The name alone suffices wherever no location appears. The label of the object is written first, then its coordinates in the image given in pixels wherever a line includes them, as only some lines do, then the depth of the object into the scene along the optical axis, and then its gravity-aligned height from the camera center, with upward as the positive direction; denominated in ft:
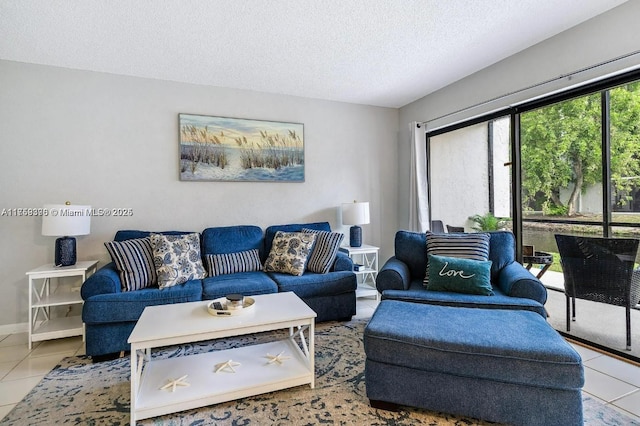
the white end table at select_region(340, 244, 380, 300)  12.29 -2.20
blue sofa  7.74 -2.04
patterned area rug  5.57 -3.53
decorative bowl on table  6.47 -1.94
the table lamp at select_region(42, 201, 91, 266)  8.79 -0.26
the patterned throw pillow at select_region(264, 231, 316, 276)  10.35 -1.30
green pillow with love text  7.98 -1.63
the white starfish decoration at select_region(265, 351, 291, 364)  6.85 -3.10
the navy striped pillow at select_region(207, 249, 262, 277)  10.27 -1.58
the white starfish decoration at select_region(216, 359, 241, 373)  6.53 -3.12
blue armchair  7.47 -1.78
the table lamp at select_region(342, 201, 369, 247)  12.46 -0.17
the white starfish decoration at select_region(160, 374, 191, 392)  5.88 -3.11
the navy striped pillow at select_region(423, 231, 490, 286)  8.77 -0.96
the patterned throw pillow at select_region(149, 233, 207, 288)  8.99 -1.29
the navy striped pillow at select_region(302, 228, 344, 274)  10.41 -1.28
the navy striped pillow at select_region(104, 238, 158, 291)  8.72 -1.33
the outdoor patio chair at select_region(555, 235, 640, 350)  7.59 -1.53
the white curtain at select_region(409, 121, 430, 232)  13.42 +1.28
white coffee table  5.57 -3.12
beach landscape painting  11.46 +2.42
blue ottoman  4.93 -2.55
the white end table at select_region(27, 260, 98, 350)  8.46 -2.30
